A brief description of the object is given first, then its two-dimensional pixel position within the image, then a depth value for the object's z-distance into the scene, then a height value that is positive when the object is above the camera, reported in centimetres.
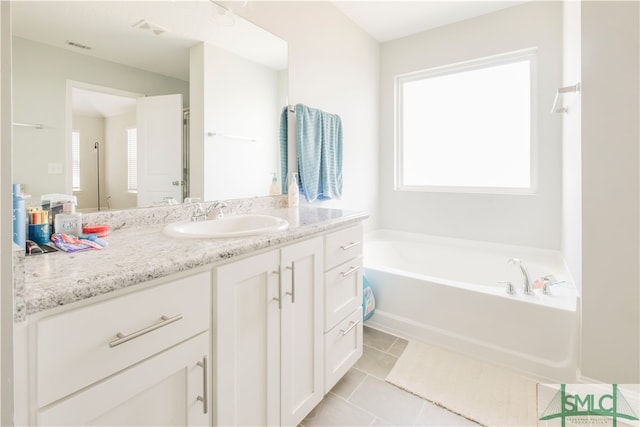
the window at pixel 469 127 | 258 +76
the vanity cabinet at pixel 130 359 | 59 -32
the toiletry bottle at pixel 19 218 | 71 -2
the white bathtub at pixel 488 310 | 166 -60
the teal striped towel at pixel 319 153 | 211 +42
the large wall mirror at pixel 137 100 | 106 +46
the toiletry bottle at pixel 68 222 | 105 -4
